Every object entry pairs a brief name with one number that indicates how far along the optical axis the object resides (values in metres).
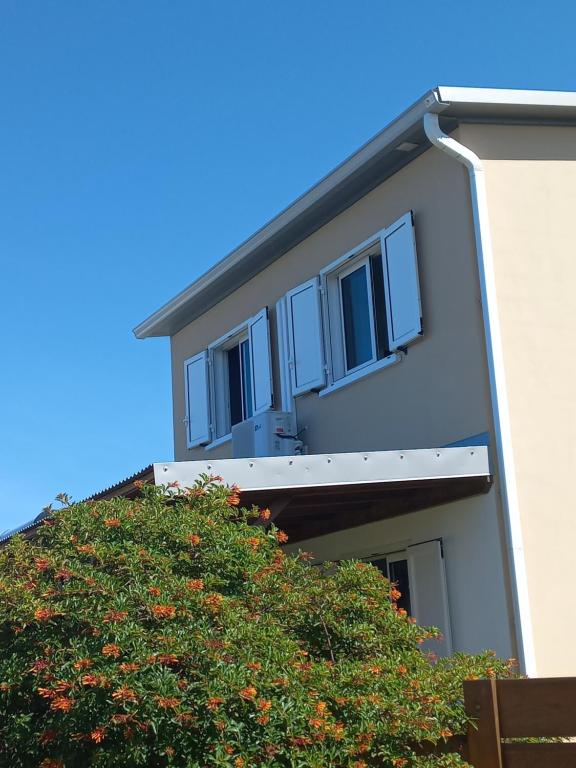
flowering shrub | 5.04
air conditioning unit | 11.39
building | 8.44
